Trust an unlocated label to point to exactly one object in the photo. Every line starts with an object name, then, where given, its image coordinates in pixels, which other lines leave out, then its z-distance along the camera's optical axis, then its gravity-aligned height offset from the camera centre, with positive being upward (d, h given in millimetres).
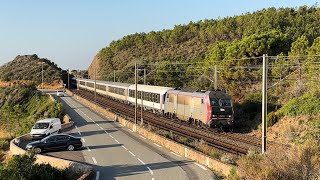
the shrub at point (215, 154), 23359 -4729
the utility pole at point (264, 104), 19000 -1541
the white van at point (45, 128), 34656 -4808
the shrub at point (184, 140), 29070 -4875
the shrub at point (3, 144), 33509 -5882
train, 33906 -3173
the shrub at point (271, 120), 35531 -4207
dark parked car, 27803 -4782
